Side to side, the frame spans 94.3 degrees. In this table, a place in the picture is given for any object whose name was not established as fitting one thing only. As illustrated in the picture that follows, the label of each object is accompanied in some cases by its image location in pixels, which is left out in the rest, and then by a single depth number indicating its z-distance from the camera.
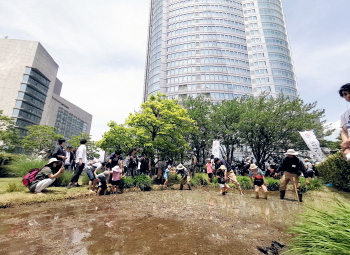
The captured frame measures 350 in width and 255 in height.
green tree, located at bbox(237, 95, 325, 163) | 18.62
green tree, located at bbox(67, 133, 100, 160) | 35.28
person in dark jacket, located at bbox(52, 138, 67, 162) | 6.75
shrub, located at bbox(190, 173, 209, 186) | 12.60
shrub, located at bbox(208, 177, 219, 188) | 12.58
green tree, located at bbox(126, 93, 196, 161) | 12.47
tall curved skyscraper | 49.09
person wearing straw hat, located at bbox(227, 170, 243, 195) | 9.12
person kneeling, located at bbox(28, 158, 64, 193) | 6.08
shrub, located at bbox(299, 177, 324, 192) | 10.11
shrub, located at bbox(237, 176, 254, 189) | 11.99
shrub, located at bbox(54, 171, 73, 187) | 8.10
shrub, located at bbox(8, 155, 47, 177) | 8.30
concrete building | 48.00
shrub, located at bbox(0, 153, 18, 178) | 10.67
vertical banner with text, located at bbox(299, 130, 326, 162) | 14.25
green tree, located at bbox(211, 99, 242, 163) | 22.17
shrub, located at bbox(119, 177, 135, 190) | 9.14
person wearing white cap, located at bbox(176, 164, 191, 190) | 10.58
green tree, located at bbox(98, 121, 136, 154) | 12.16
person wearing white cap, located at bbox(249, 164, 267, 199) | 7.90
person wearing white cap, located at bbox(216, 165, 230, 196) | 8.77
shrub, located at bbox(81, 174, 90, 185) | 9.31
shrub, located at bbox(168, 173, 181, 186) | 13.21
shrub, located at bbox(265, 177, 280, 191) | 11.48
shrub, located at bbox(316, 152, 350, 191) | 8.69
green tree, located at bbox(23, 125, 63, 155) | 30.37
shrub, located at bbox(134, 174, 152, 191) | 9.76
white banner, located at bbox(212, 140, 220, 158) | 20.12
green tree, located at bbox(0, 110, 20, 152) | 22.53
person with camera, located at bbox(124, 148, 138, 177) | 10.48
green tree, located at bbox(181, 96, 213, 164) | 22.33
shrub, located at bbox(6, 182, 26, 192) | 6.14
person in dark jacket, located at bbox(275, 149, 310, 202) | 7.10
